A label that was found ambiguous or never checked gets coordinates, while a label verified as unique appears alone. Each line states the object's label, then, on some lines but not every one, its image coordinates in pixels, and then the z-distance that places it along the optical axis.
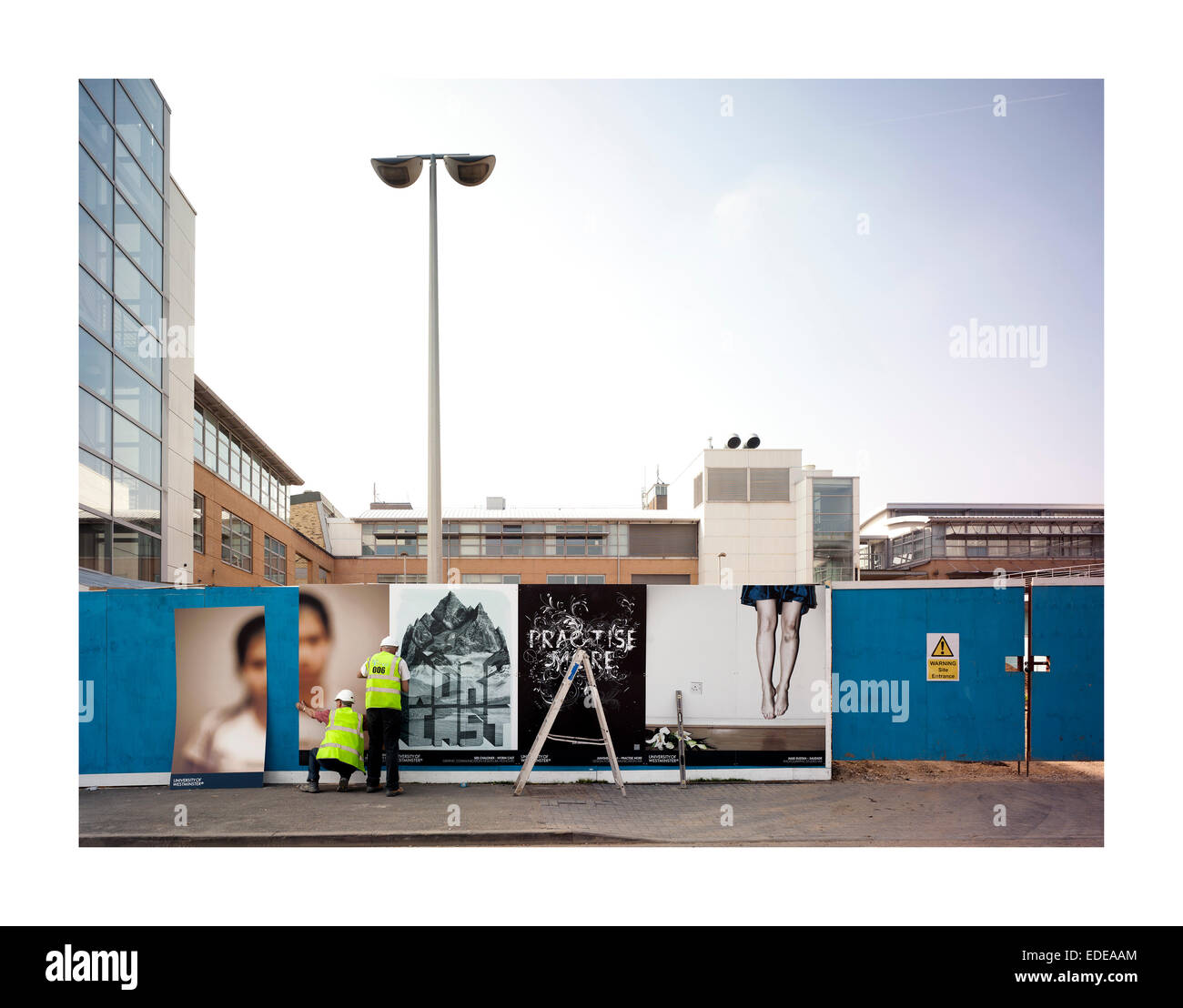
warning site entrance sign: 10.59
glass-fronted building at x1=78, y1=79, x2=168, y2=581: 16.73
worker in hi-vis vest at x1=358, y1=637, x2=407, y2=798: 9.75
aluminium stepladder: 9.48
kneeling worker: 9.77
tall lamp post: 11.78
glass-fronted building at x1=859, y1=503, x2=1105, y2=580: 59.72
